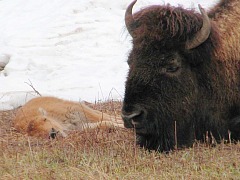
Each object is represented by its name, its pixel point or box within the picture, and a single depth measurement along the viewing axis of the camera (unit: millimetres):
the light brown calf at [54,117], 19934
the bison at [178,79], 14859
